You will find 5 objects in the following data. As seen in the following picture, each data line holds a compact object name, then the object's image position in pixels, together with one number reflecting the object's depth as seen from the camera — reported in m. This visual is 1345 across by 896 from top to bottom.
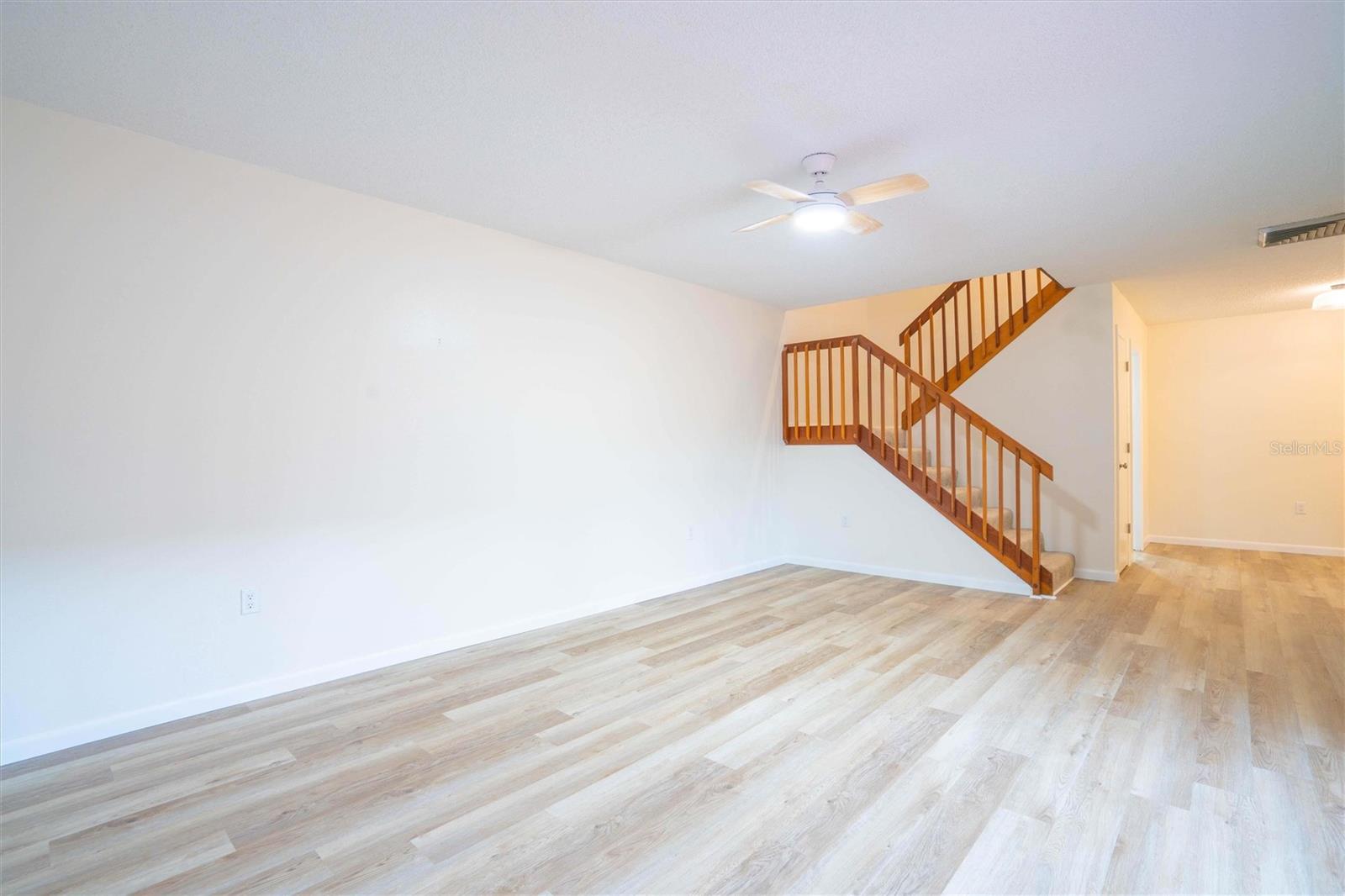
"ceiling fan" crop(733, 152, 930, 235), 2.57
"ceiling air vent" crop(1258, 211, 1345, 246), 3.56
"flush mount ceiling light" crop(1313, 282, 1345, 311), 5.12
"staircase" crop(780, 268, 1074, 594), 5.03
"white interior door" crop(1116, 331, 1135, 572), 5.51
